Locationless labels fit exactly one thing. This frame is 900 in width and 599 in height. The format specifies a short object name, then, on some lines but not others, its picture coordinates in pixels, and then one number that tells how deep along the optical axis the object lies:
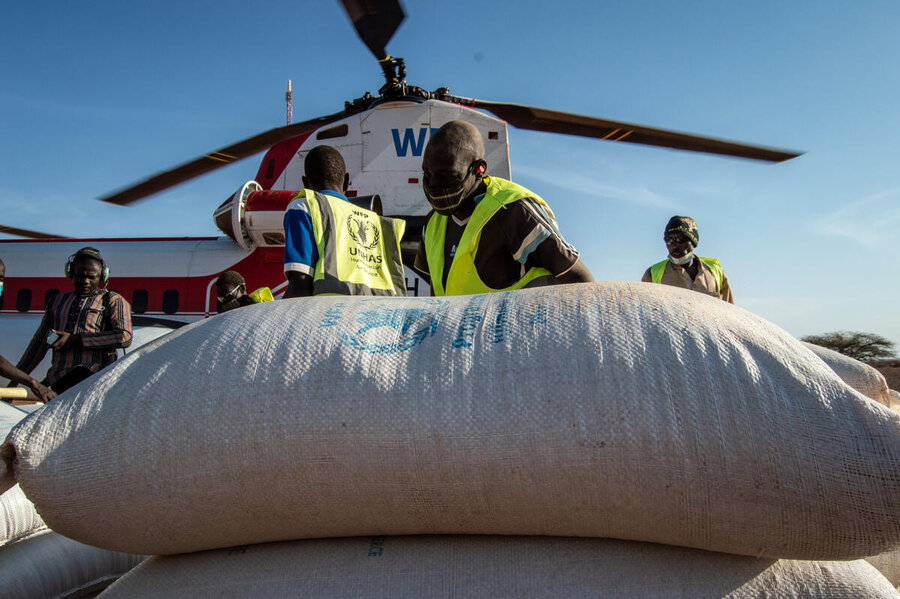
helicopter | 6.55
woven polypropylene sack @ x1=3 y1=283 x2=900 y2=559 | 1.07
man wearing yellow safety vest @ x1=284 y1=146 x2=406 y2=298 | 2.14
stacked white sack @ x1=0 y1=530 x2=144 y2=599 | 1.84
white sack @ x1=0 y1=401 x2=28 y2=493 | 2.18
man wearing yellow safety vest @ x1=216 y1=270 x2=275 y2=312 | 4.87
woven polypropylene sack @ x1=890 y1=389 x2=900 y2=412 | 1.45
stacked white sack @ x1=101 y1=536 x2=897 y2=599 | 1.18
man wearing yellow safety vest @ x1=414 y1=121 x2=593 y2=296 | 1.89
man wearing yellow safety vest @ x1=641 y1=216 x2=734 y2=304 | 3.94
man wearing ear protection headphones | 3.26
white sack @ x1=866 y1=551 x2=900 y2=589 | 1.80
